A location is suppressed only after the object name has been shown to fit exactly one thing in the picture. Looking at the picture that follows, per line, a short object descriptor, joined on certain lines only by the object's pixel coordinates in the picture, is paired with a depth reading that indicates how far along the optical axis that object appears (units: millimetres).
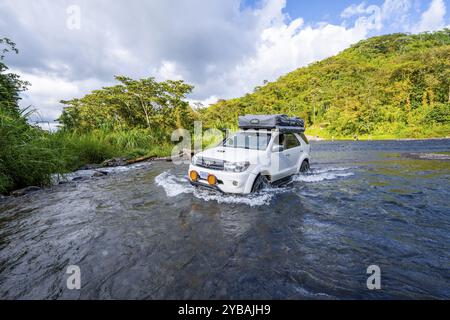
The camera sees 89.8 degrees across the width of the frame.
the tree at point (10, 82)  10309
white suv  5066
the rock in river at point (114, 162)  11435
